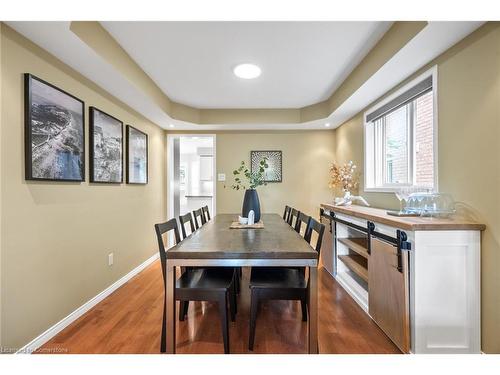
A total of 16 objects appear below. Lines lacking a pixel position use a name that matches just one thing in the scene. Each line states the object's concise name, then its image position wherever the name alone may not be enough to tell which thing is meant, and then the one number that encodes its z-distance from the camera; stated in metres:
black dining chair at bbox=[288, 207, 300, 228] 2.37
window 2.14
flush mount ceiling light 2.53
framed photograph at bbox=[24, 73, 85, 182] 1.66
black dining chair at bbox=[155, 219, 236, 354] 1.60
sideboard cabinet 1.55
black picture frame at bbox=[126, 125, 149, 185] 3.08
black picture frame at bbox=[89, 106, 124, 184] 2.34
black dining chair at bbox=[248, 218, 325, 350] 1.64
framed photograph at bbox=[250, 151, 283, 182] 4.42
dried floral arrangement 3.52
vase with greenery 2.53
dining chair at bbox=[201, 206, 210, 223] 3.08
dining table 1.42
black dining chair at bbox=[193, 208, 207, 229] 2.65
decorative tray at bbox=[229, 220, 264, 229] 2.27
